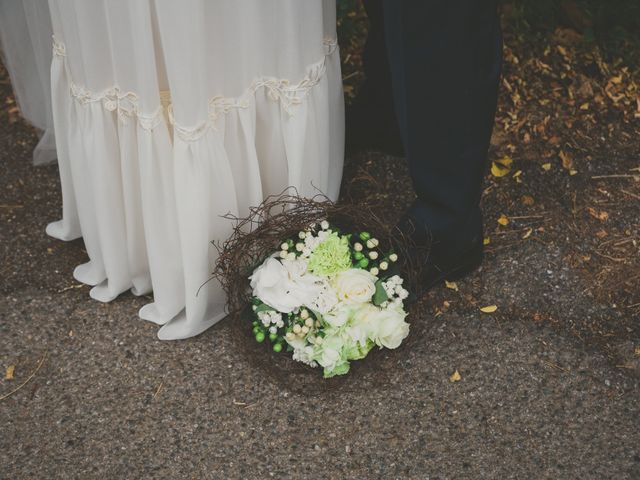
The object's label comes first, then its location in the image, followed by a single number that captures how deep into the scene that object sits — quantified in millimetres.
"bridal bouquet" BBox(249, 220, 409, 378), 1868
